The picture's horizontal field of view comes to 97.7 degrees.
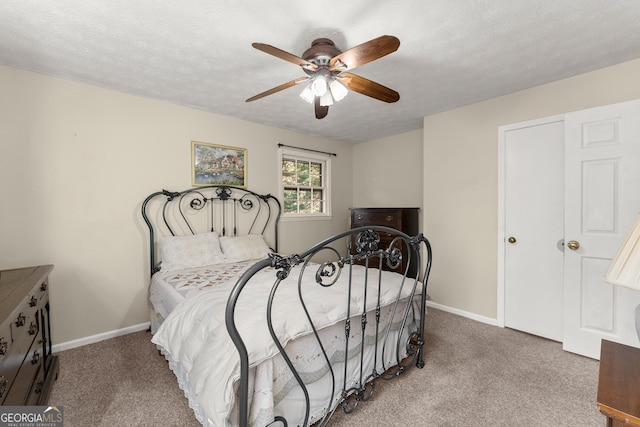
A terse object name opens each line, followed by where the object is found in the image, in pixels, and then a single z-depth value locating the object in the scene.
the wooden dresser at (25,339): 1.20
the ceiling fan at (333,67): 1.53
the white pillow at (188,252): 2.81
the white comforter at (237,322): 1.21
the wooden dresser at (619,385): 0.89
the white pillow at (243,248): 3.17
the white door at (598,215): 2.16
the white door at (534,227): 2.62
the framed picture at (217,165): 3.29
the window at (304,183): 4.20
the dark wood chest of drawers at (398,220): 3.89
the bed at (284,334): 1.23
